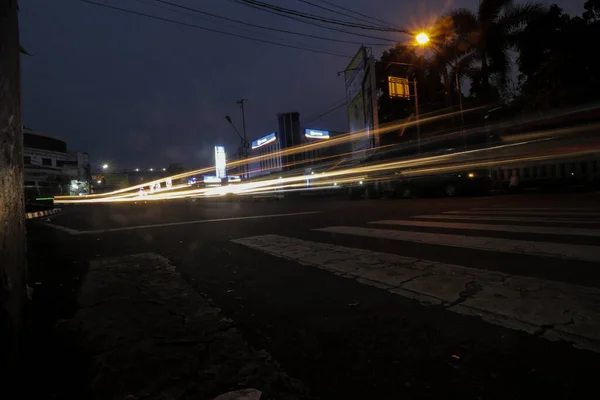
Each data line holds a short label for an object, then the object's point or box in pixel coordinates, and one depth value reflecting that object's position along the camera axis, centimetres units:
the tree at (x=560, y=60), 1591
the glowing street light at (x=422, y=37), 1427
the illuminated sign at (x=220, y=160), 4400
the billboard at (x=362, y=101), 2703
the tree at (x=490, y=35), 1928
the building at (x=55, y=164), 4856
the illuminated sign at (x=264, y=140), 5816
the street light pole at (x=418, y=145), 1904
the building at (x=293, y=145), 4690
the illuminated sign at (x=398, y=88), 2366
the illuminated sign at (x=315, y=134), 5554
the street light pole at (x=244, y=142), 3941
